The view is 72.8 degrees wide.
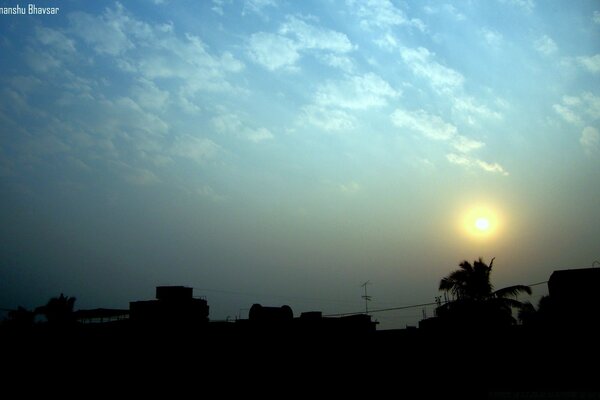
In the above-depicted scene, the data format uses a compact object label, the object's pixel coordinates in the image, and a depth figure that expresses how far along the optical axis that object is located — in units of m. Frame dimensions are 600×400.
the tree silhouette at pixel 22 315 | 38.31
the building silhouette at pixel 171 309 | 19.44
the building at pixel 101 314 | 34.38
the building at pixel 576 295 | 27.36
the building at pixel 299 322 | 20.69
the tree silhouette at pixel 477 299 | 29.39
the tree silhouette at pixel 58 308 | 37.44
